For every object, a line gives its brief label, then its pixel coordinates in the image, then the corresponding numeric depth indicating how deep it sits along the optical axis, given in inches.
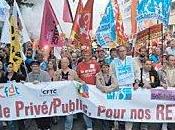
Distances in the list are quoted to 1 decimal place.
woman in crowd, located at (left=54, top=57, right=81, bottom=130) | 203.5
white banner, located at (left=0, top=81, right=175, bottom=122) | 200.6
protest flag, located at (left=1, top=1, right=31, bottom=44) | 213.0
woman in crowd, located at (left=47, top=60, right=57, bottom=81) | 210.1
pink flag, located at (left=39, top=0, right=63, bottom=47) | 230.7
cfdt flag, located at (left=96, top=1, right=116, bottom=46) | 238.6
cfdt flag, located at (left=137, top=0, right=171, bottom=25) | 241.6
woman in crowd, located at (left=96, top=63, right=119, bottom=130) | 199.4
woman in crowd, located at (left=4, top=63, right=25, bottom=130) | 202.5
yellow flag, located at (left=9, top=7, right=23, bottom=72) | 207.0
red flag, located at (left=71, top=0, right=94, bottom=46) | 244.1
